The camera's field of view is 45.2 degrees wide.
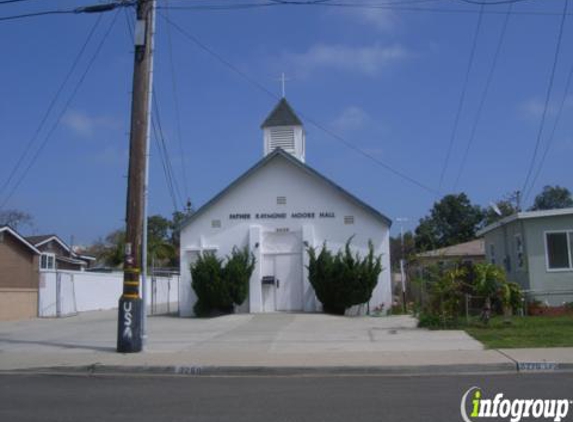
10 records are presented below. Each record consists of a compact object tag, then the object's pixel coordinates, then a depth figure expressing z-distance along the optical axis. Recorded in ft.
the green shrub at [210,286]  85.15
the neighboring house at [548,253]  76.74
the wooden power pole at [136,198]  49.26
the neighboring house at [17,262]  104.06
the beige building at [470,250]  151.53
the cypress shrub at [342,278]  84.07
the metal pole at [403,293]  88.56
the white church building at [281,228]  88.89
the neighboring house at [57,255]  136.77
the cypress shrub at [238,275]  85.56
